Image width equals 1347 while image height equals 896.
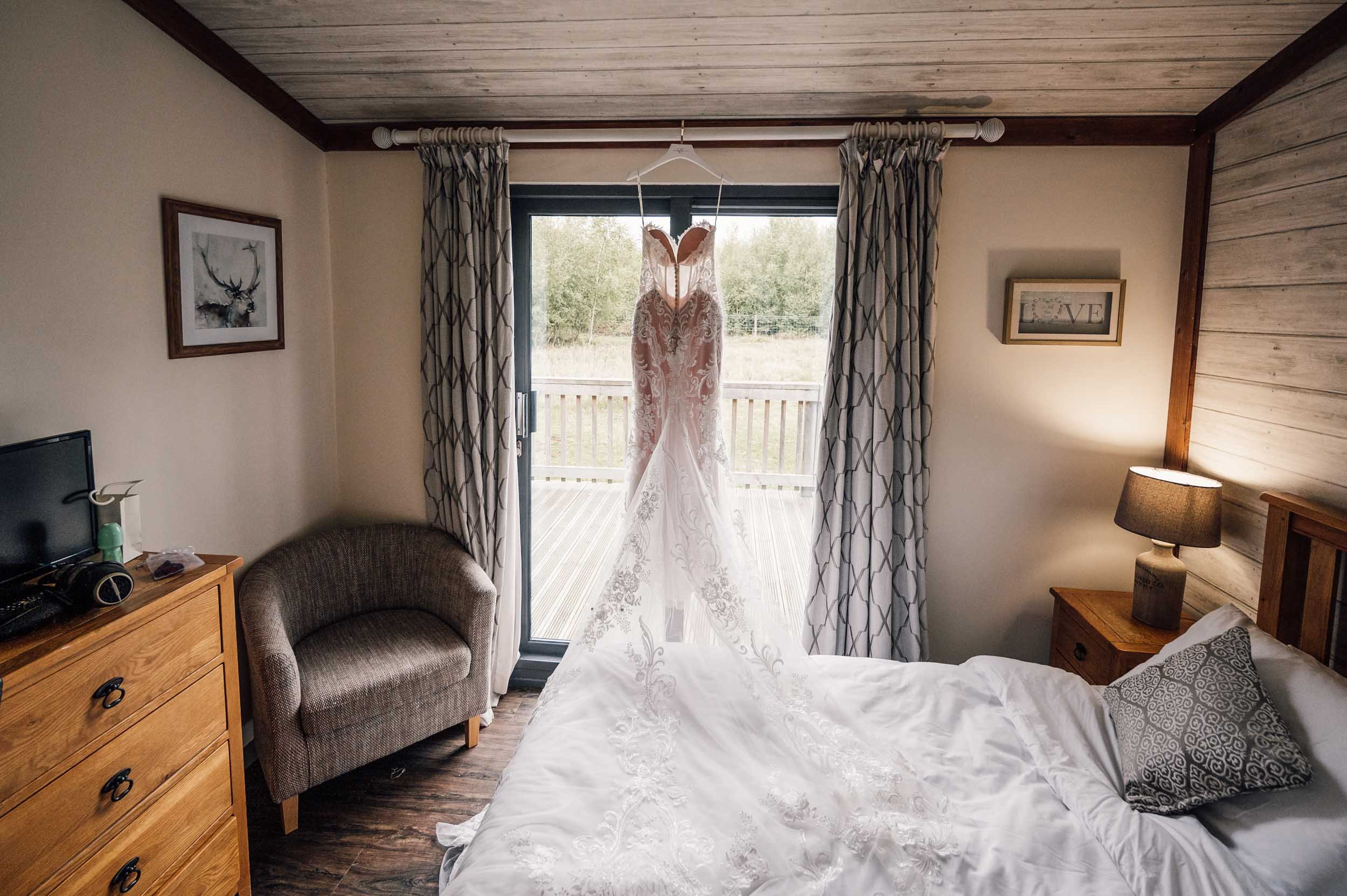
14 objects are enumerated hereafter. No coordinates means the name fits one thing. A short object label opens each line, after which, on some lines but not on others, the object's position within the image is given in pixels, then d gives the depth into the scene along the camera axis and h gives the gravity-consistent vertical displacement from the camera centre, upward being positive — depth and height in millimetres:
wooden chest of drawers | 1455 -913
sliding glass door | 3156 +106
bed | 1460 -980
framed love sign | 2871 +239
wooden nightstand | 2404 -905
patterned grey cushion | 1600 -834
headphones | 1646 -529
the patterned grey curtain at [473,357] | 3004 +17
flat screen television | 1687 -371
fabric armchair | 2367 -1074
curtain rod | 2721 +899
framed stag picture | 2365 +267
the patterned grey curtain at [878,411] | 2818 -167
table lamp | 2420 -505
